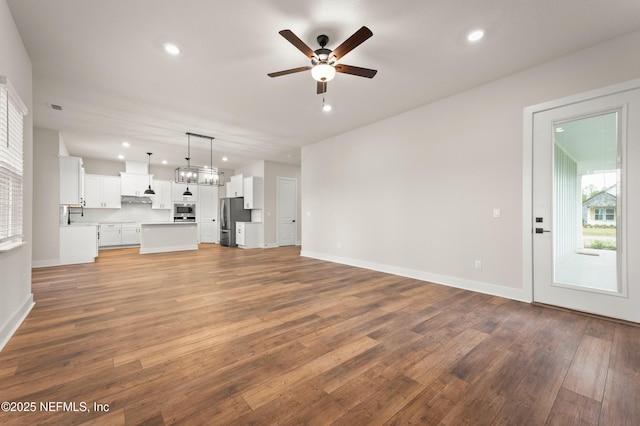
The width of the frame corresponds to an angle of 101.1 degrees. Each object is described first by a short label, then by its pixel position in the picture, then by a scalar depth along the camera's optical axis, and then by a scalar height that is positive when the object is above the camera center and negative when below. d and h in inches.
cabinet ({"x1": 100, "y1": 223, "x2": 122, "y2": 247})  332.5 -27.9
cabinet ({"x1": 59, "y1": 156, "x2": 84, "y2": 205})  226.2 +28.2
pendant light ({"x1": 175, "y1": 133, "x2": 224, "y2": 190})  268.1 +41.0
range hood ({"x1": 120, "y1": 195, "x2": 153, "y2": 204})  351.6 +17.8
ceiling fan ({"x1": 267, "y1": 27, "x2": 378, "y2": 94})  93.7 +59.5
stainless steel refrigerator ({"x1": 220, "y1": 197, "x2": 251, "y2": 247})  356.8 -4.9
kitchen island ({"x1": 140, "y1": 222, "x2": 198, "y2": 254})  293.1 -28.3
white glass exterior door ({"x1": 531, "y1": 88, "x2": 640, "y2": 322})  105.4 +3.6
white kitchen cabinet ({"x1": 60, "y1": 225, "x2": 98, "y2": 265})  228.5 -28.4
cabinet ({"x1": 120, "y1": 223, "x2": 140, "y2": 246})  346.0 -28.9
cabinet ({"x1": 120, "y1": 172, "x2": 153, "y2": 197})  339.6 +37.8
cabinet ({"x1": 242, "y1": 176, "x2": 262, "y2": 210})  345.4 +26.0
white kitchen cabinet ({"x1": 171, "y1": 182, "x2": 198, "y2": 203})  376.5 +29.7
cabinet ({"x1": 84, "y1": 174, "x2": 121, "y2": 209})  322.0 +26.1
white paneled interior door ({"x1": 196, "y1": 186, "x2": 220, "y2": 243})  400.5 -2.4
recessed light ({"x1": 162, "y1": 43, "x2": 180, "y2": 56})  111.4 +70.9
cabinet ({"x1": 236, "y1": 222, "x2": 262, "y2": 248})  342.3 -28.4
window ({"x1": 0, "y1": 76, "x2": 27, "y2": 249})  84.5 +16.7
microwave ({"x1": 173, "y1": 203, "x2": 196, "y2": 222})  379.2 +0.6
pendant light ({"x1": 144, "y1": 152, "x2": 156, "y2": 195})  335.9 +27.2
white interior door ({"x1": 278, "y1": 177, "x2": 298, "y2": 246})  360.2 +2.1
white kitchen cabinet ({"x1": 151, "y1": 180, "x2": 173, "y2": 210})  363.3 +24.1
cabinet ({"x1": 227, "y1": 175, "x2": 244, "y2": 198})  363.3 +36.7
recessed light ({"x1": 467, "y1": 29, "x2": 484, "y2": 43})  102.9 +71.0
